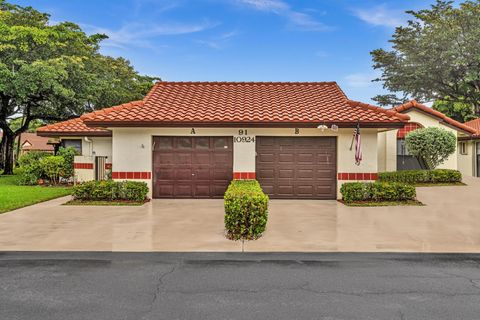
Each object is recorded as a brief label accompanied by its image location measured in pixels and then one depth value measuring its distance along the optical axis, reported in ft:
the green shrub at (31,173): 64.80
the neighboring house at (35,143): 199.67
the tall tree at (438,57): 93.25
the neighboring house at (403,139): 71.31
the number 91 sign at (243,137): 47.78
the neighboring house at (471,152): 81.71
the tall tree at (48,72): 73.51
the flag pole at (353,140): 47.02
